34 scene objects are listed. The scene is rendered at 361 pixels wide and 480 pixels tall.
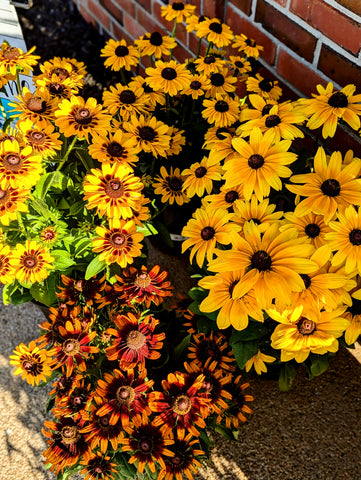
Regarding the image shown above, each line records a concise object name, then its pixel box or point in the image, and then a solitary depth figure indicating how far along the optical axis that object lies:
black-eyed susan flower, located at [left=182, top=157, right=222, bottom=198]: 1.20
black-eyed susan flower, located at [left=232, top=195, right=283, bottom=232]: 1.00
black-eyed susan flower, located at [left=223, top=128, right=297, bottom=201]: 0.99
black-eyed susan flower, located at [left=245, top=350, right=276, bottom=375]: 1.25
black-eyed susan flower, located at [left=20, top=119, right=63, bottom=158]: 1.15
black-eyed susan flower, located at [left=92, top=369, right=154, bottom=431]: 1.07
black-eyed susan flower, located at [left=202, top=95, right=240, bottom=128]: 1.30
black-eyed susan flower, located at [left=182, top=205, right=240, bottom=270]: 1.07
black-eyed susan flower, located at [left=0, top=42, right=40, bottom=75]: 1.26
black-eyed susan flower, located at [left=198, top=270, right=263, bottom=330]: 0.94
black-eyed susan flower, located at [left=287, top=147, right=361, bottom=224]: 0.96
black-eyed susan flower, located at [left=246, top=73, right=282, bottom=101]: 1.34
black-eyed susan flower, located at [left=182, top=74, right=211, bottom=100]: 1.38
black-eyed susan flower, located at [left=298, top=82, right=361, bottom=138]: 1.02
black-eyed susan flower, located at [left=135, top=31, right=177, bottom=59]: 1.50
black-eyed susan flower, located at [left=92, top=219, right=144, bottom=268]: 1.12
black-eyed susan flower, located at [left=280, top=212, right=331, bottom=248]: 0.99
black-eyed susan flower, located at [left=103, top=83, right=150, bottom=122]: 1.37
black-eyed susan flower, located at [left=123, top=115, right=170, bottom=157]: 1.29
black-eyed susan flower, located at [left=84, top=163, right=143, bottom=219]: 1.08
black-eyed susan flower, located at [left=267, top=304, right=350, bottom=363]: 0.97
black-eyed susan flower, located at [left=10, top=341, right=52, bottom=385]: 1.21
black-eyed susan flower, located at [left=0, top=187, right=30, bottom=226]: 1.05
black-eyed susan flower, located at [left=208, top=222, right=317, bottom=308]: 0.87
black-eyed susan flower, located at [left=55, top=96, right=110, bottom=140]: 1.15
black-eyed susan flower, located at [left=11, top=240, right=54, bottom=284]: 1.14
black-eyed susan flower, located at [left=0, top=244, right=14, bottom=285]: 1.16
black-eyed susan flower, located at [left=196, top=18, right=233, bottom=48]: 1.41
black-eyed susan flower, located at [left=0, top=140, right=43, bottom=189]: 1.05
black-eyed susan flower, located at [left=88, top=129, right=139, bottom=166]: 1.16
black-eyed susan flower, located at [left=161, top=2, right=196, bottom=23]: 1.53
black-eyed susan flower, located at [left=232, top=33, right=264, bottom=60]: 1.41
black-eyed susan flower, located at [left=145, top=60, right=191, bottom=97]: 1.36
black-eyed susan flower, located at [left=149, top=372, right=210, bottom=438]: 1.08
